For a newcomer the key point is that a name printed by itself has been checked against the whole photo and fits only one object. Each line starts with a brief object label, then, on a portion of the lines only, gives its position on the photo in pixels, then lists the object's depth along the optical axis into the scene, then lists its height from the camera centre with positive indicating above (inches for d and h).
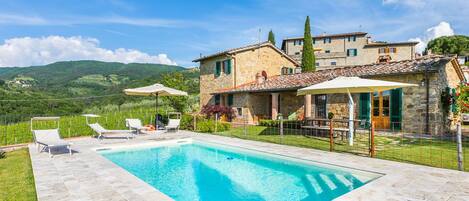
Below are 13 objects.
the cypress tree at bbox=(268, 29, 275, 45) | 1828.7 +472.2
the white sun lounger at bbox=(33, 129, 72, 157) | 337.1 -41.2
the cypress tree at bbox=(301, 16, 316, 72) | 1357.2 +249.3
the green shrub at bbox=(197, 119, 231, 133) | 602.9 -42.7
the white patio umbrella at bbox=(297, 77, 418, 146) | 361.8 +28.4
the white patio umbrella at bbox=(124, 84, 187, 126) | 594.9 +34.3
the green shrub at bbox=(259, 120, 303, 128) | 643.1 -37.7
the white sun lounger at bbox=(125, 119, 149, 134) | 563.2 -35.4
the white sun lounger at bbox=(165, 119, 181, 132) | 587.2 -36.1
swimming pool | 233.5 -70.8
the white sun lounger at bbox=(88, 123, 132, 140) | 474.3 -39.7
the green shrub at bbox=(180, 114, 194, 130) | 668.1 -36.0
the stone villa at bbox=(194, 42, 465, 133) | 512.1 +46.7
